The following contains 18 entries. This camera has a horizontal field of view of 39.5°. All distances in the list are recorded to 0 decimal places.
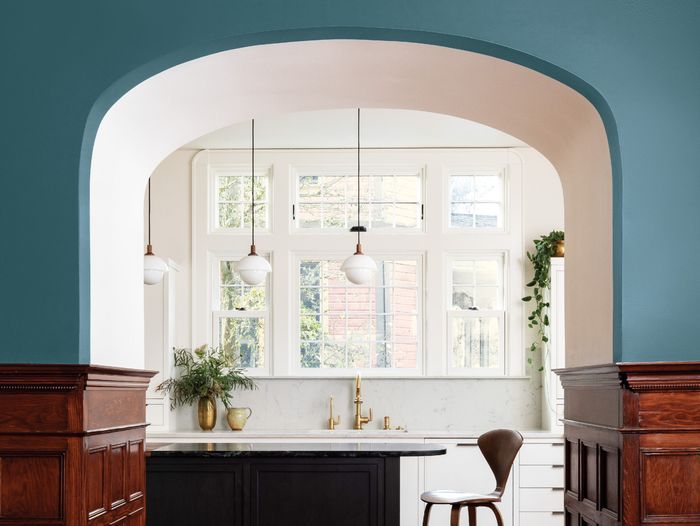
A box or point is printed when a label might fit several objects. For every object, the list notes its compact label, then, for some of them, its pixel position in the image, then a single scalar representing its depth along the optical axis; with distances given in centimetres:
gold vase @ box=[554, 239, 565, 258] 795
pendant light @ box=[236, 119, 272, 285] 703
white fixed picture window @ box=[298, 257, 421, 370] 832
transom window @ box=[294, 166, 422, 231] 840
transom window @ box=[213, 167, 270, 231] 841
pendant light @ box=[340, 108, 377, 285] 698
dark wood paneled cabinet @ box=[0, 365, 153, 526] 347
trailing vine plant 801
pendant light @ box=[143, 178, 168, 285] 684
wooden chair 570
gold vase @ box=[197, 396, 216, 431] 799
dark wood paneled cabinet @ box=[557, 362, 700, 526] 345
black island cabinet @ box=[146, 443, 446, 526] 562
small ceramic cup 797
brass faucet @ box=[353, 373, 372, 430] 803
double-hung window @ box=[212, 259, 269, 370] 830
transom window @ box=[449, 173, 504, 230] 834
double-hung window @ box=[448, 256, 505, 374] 824
